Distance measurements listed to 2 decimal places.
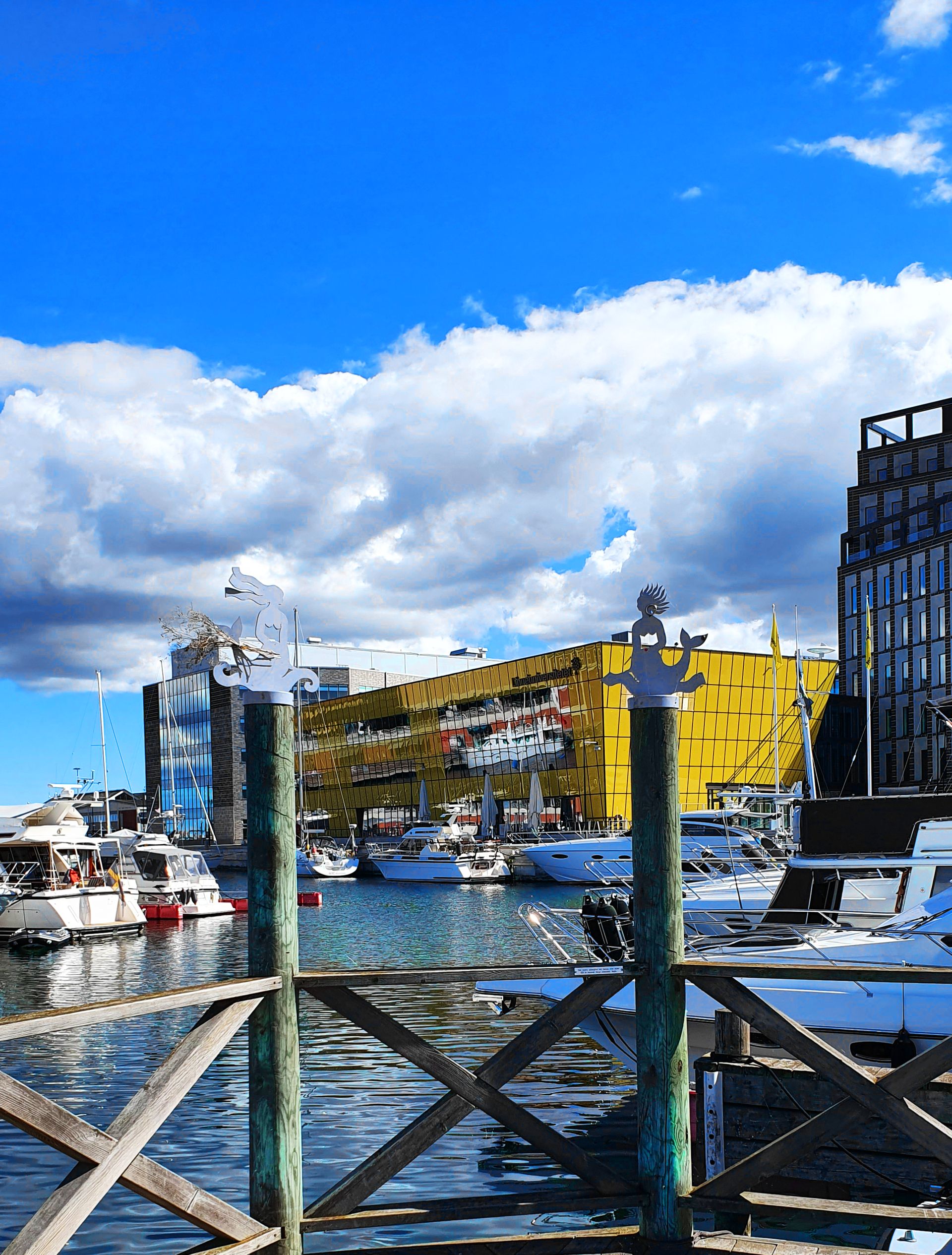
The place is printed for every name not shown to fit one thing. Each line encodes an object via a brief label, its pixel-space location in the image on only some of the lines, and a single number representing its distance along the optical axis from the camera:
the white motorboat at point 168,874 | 46.91
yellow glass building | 78.25
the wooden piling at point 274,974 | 6.14
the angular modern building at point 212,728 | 120.00
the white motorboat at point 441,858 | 70.00
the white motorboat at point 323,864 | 77.00
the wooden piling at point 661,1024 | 6.28
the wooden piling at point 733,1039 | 10.95
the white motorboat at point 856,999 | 11.55
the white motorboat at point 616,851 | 48.56
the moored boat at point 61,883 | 39.09
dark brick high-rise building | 92.88
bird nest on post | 6.32
